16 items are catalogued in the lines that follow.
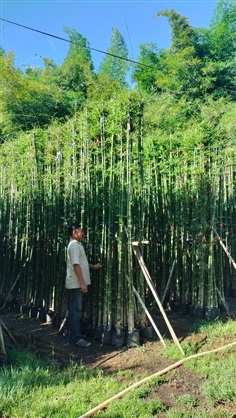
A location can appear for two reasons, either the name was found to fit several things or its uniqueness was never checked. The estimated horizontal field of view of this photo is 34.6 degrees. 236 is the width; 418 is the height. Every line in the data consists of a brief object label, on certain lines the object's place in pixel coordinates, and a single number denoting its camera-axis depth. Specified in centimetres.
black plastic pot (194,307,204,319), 570
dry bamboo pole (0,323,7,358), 372
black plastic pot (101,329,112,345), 458
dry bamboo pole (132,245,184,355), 444
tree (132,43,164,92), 2308
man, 459
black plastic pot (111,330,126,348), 453
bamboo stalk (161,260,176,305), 589
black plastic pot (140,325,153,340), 468
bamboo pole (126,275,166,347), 440
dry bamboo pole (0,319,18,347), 432
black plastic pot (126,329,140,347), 448
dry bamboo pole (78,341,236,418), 292
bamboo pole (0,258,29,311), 632
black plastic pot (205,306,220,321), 554
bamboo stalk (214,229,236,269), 574
